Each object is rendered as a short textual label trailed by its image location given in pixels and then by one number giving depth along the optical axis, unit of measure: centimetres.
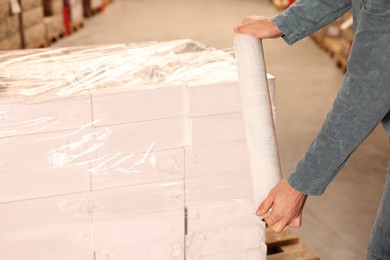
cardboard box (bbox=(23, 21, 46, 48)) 681
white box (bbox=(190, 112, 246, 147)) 250
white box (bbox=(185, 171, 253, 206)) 259
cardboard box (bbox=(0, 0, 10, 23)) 599
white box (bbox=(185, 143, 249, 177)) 254
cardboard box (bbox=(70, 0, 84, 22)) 868
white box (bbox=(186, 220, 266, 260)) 267
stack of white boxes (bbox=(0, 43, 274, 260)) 235
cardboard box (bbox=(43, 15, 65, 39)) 761
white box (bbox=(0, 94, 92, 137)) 228
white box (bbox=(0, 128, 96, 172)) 231
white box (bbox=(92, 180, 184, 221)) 249
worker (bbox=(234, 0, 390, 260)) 155
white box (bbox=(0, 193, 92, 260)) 240
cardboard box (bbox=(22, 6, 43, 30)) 676
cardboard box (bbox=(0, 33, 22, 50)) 621
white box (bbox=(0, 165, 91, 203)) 234
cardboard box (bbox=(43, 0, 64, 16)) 791
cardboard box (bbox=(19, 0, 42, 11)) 666
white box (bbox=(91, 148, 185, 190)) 245
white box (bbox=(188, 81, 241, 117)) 246
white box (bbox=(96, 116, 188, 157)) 242
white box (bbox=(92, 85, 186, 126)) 237
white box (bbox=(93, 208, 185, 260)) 254
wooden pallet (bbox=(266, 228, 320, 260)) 309
